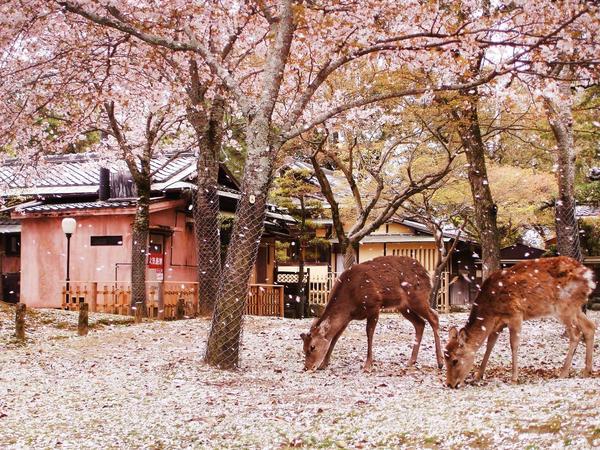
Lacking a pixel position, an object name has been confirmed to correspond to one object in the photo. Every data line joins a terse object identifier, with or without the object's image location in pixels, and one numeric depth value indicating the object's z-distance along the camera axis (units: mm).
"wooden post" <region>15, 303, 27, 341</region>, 15531
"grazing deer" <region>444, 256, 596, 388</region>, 9914
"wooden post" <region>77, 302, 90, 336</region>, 16359
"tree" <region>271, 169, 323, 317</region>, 27391
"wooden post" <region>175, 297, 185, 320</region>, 21312
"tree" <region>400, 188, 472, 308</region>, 28734
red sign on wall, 26672
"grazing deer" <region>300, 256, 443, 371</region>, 11773
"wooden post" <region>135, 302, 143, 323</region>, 19078
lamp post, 22959
